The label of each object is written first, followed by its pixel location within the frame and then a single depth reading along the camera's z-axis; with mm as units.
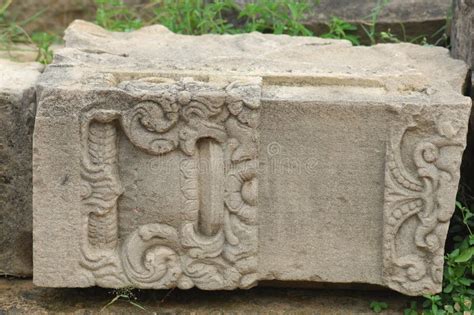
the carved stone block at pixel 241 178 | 4906
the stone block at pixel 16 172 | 5282
